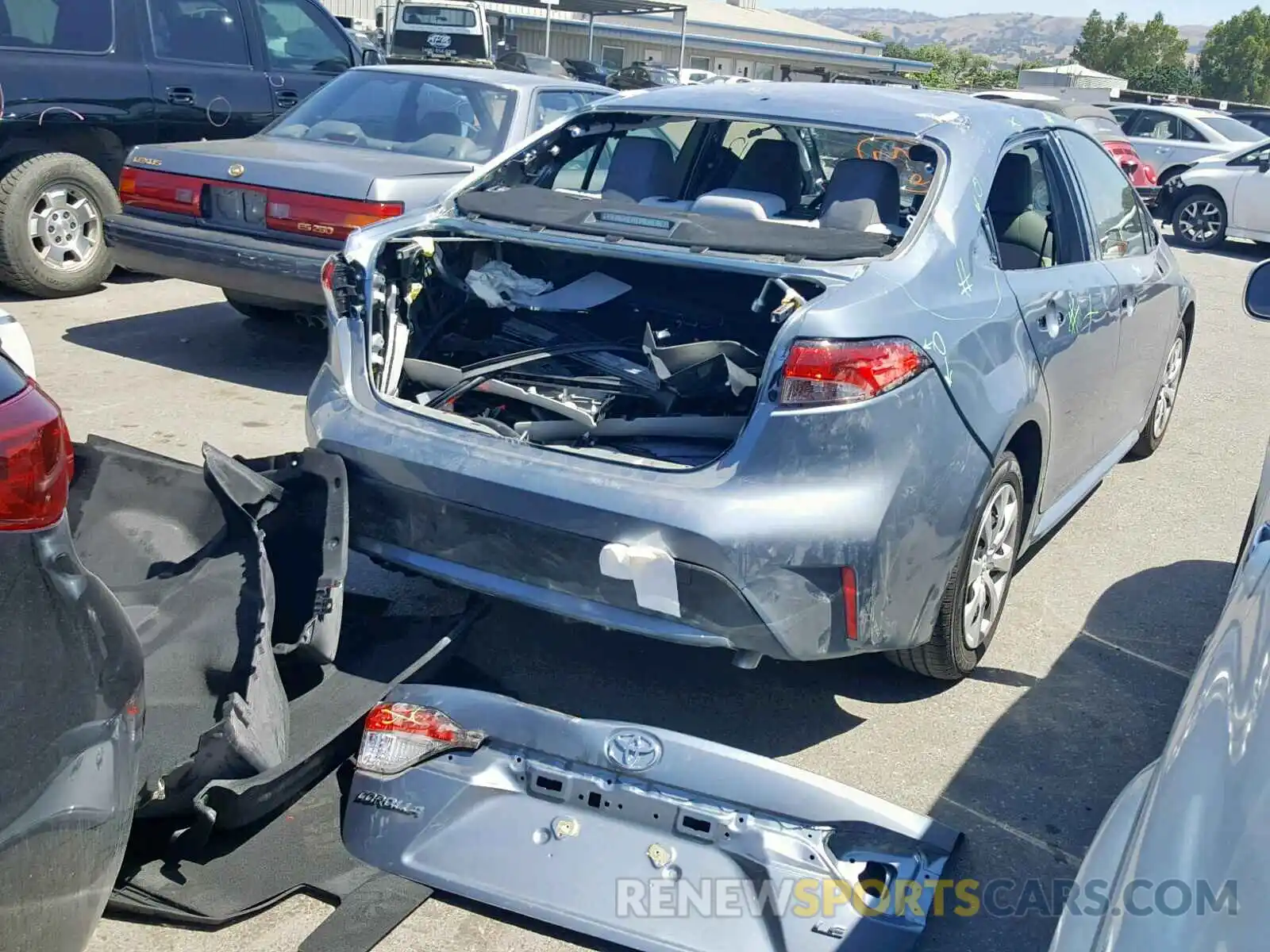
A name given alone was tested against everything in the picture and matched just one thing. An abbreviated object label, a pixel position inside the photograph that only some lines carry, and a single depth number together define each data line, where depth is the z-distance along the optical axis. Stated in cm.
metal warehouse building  3566
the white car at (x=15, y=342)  303
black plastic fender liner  292
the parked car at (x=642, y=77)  2430
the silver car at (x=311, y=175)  613
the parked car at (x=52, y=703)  185
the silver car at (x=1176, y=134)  1709
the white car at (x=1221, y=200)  1427
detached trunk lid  261
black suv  738
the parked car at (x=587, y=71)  2734
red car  1388
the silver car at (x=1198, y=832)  138
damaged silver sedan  301
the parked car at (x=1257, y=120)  1908
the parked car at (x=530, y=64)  2228
